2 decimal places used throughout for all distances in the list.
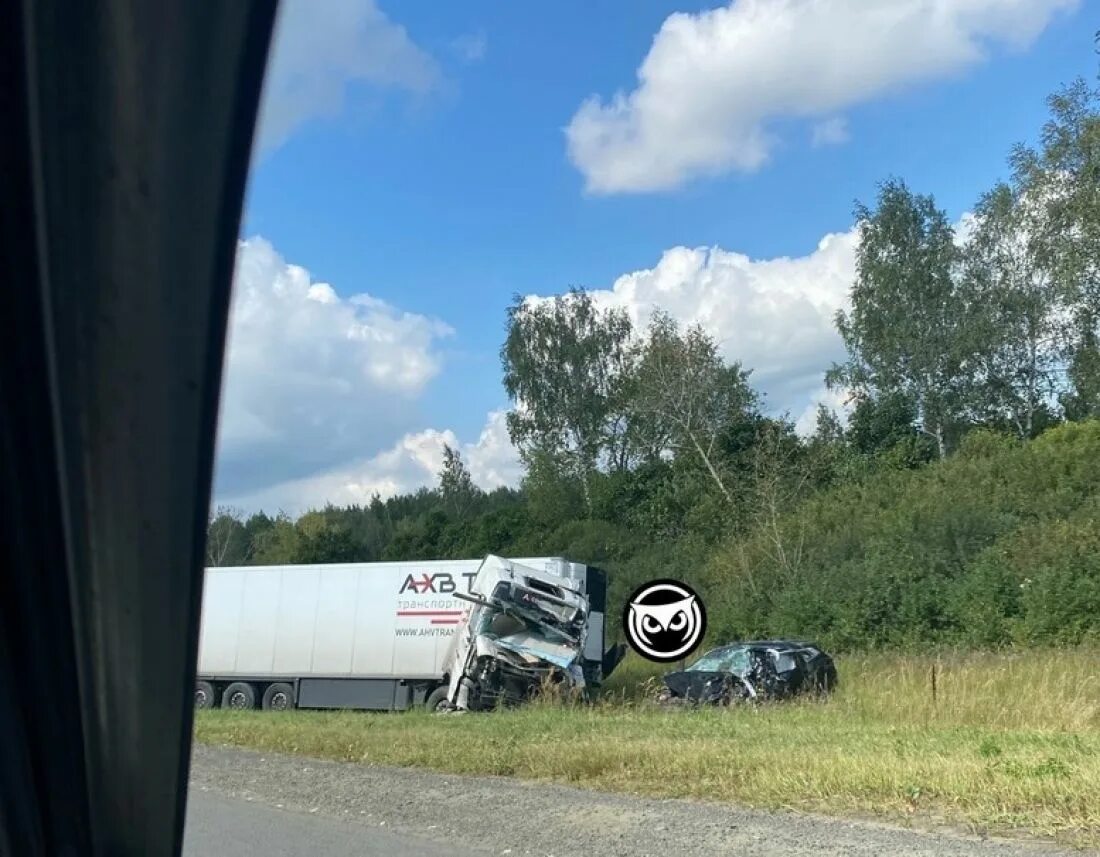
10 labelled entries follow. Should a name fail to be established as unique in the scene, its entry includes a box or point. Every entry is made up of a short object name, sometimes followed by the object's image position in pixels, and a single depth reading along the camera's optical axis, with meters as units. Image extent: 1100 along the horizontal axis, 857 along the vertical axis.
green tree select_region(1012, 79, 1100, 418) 36.75
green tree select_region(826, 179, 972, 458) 53.75
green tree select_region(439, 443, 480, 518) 86.44
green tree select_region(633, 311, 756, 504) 51.03
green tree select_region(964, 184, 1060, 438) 51.22
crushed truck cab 22.84
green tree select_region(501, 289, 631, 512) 65.50
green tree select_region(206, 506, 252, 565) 58.94
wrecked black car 21.28
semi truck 26.16
